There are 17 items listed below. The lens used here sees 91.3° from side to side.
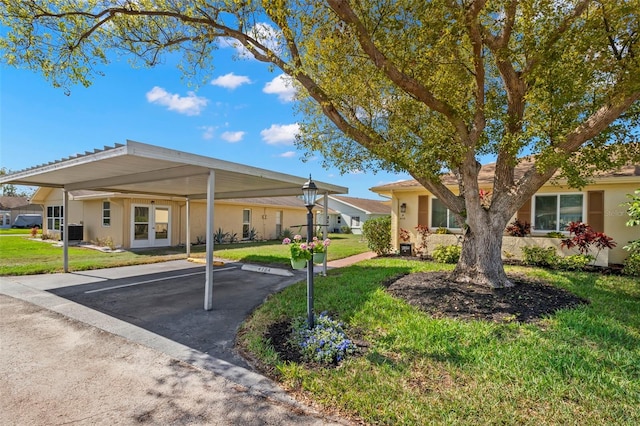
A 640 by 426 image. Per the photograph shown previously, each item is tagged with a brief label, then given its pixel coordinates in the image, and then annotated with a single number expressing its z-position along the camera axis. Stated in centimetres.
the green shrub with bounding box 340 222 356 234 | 3086
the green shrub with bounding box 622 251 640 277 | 796
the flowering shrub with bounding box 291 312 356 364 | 368
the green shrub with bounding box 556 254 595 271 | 879
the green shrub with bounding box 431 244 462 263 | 1023
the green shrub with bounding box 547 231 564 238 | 981
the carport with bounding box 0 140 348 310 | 513
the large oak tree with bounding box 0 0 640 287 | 521
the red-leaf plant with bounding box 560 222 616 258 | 882
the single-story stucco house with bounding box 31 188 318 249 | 1484
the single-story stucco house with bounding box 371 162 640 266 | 936
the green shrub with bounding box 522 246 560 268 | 925
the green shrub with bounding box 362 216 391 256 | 1278
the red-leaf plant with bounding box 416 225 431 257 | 1180
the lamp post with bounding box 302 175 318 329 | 430
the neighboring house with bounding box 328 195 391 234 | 3206
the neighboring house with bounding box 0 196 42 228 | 3888
